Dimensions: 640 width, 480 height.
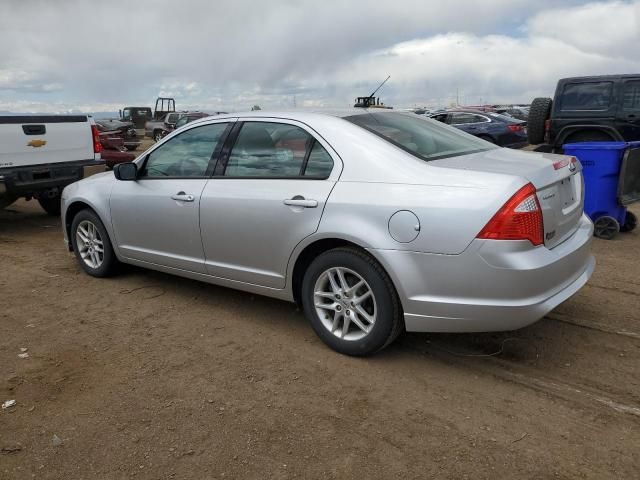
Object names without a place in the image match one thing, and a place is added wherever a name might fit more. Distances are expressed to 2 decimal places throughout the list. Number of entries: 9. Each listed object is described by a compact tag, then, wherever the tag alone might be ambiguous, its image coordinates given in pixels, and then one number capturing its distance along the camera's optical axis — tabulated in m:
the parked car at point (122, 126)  26.84
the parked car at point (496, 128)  14.51
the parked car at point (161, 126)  30.22
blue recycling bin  6.50
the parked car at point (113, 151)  12.51
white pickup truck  7.11
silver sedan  3.01
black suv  9.18
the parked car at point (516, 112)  24.91
